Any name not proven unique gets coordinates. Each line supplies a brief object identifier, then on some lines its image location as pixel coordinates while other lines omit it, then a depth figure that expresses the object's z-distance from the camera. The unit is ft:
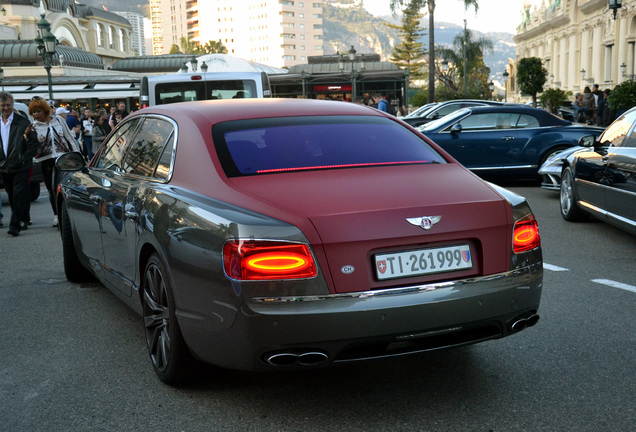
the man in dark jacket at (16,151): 33.83
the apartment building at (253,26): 560.37
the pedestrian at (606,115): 92.73
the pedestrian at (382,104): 70.95
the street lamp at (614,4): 83.46
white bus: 46.52
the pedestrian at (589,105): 105.50
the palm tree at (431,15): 147.67
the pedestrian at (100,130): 68.74
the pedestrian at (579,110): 109.50
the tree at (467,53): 260.01
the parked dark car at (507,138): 47.42
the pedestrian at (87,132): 75.15
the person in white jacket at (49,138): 35.17
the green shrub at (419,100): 199.00
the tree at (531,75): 174.09
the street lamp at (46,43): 84.97
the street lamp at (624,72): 155.74
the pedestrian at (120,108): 76.73
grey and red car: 11.22
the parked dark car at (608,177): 25.96
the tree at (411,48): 356.38
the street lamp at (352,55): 115.77
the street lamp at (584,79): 197.08
